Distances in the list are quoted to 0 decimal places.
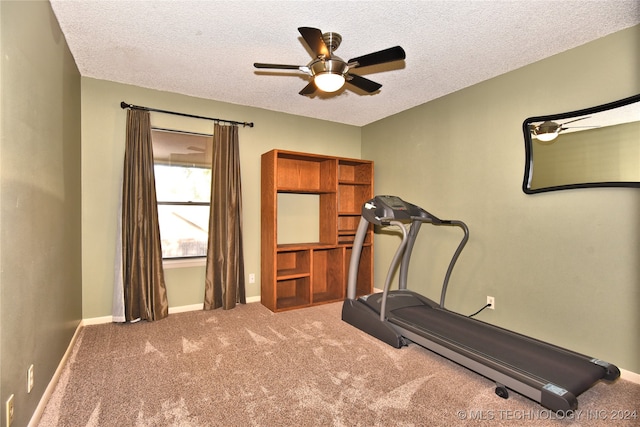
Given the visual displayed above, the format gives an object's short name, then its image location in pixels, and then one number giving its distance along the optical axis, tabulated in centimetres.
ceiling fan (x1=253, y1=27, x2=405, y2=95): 211
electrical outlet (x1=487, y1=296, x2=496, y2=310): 316
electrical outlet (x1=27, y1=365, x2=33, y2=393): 168
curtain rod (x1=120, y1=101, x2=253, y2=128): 338
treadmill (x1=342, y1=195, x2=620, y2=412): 195
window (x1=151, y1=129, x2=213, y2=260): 365
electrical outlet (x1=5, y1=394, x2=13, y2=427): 142
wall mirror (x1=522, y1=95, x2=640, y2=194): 229
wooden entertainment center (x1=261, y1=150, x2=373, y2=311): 391
